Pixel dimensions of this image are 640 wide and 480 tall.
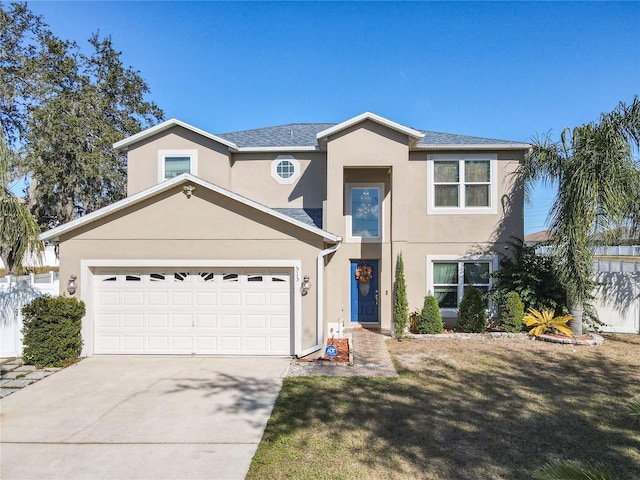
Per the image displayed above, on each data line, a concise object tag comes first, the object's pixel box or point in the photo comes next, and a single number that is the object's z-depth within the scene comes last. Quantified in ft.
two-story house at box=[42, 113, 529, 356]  31.89
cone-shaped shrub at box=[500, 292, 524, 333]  36.68
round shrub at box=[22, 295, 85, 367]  29.09
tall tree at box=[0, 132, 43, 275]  26.76
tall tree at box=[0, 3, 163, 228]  61.26
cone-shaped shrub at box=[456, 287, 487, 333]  37.45
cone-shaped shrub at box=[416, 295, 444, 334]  37.41
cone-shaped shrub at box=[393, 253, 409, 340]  36.58
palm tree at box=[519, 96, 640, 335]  32.60
